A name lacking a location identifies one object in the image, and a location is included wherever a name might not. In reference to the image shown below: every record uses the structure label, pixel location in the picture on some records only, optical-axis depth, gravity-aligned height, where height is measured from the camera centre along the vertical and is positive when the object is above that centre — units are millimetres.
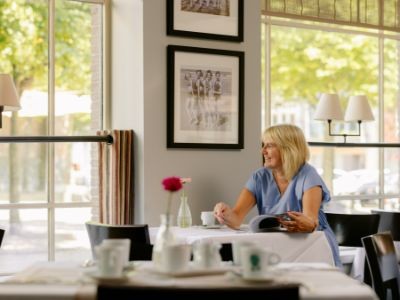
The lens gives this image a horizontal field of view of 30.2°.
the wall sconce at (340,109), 5875 +291
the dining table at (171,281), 2357 -463
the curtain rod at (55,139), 4918 +44
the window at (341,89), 6203 +501
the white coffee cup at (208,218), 4543 -445
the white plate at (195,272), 2553 -442
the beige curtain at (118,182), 4977 -248
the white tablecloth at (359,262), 5498 -877
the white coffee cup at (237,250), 2669 -383
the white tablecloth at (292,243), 3862 -513
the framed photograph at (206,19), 5031 +882
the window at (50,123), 5039 +154
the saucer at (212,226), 4488 -493
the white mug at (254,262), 2445 -386
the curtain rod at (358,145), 6153 +7
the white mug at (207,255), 2660 -396
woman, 4316 -236
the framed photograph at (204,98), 5047 +333
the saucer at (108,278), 2447 -442
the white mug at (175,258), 2566 -391
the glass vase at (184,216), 4562 -435
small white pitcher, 2463 -381
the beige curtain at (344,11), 5984 +1136
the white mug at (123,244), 2523 -337
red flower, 2689 -141
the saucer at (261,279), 2420 -436
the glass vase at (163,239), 2730 -354
